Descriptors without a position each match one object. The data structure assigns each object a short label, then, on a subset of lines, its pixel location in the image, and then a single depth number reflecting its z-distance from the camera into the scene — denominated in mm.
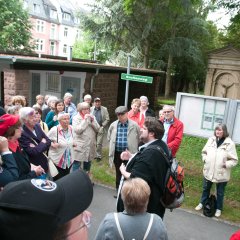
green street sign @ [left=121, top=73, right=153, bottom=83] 7521
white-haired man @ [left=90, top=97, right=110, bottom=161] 8297
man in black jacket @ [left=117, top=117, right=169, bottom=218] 3330
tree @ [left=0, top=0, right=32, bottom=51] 29219
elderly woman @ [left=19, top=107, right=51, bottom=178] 4254
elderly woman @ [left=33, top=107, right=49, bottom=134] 5669
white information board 8969
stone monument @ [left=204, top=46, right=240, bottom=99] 14906
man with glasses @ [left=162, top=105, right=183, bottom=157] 5953
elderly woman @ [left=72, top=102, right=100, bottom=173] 6262
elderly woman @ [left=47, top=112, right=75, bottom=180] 5301
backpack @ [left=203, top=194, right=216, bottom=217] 5477
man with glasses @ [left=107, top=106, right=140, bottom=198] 5863
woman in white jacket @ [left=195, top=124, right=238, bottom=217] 5258
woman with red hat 3352
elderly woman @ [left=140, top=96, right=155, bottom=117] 6938
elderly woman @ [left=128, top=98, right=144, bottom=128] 6753
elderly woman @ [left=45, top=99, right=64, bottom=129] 6793
